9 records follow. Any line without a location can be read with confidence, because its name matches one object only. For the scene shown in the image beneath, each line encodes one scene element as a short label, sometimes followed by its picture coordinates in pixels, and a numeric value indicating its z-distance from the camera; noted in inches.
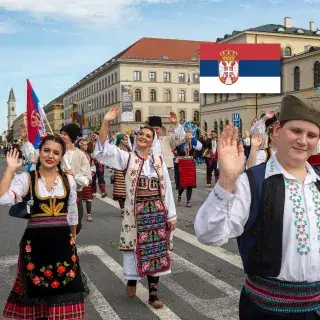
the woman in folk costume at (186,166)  457.1
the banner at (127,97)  1721.0
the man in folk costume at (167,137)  285.7
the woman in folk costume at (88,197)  380.9
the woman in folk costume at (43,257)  146.3
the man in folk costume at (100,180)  546.3
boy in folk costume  82.5
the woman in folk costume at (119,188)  397.7
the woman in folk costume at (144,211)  191.0
